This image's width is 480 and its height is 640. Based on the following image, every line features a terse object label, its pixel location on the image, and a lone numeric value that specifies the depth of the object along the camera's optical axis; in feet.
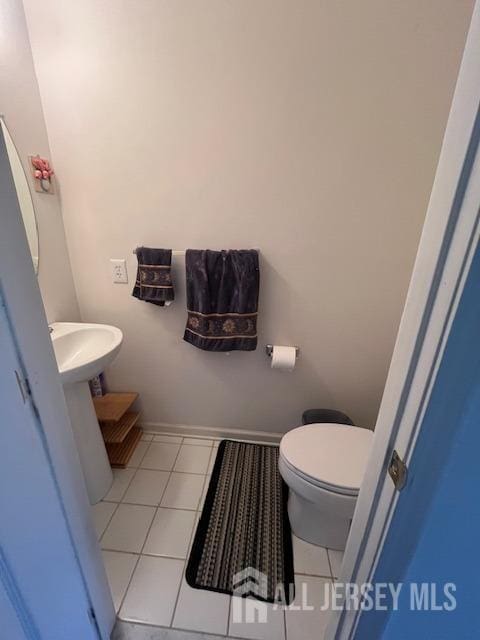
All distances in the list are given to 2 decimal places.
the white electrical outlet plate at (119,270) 4.76
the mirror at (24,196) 3.71
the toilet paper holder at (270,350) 4.89
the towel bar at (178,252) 4.56
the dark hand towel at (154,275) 4.44
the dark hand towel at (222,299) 4.34
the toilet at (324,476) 3.29
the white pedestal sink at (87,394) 3.94
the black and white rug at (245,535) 3.50
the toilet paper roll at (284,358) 4.71
